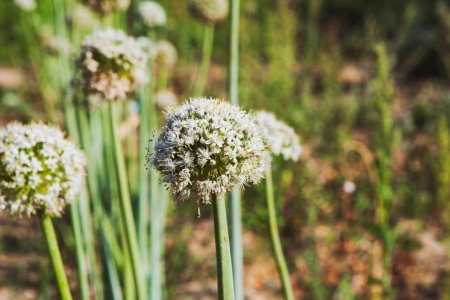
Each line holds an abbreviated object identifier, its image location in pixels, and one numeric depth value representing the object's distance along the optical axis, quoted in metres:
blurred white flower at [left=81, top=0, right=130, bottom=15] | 0.63
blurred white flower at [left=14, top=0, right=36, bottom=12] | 0.93
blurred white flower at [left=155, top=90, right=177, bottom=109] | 0.86
